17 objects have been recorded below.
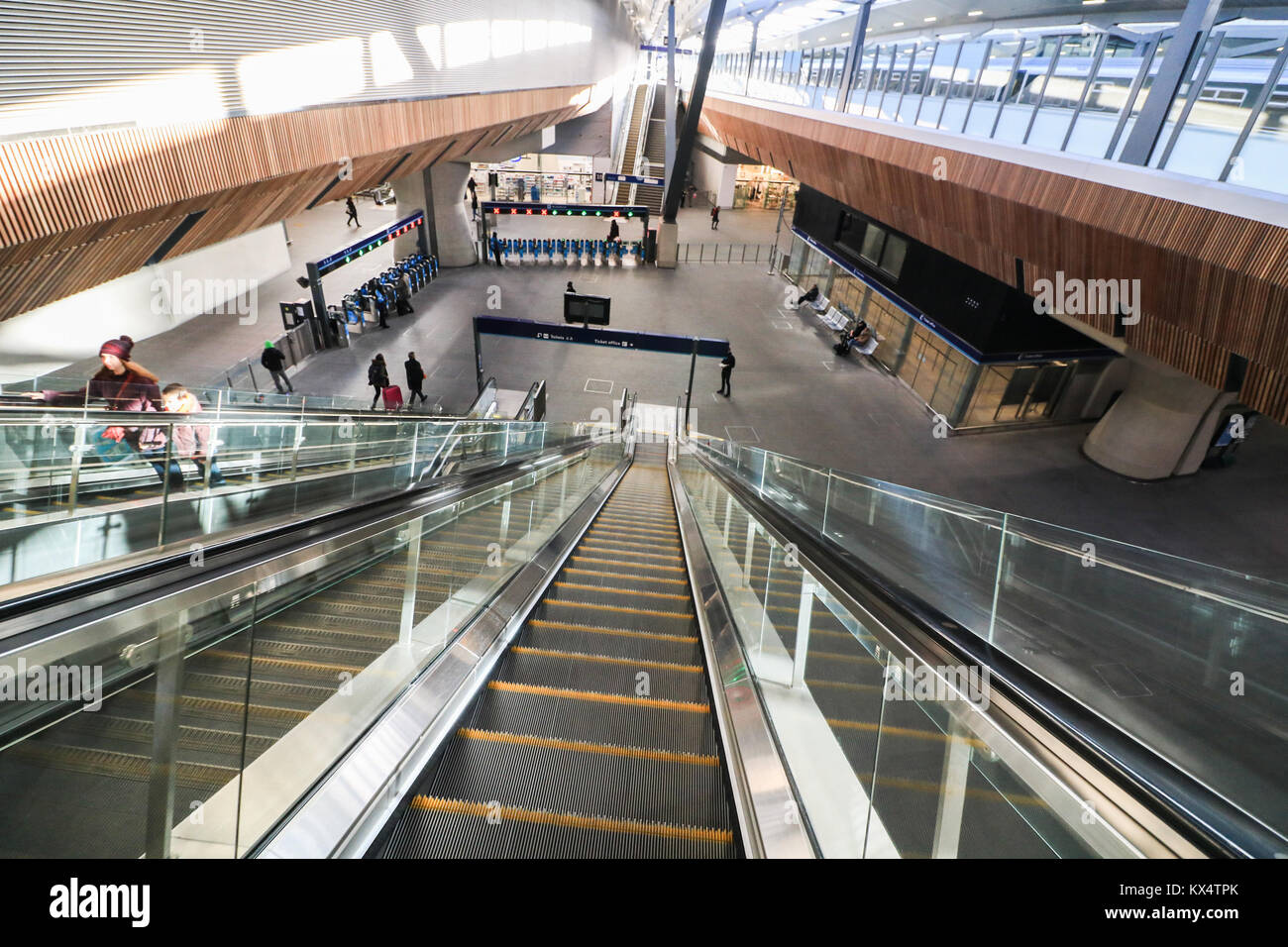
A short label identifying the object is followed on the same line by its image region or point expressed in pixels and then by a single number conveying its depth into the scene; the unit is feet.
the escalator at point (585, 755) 7.71
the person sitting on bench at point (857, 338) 65.62
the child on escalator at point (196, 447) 13.73
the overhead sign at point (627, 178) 97.26
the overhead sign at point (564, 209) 85.76
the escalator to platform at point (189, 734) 4.73
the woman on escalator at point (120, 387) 17.83
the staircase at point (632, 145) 119.75
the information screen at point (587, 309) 59.52
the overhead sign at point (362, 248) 56.35
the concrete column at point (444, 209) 79.30
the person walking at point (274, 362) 46.14
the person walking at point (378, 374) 47.96
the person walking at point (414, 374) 49.21
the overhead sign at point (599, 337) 50.65
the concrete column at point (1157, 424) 44.14
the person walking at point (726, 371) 54.39
